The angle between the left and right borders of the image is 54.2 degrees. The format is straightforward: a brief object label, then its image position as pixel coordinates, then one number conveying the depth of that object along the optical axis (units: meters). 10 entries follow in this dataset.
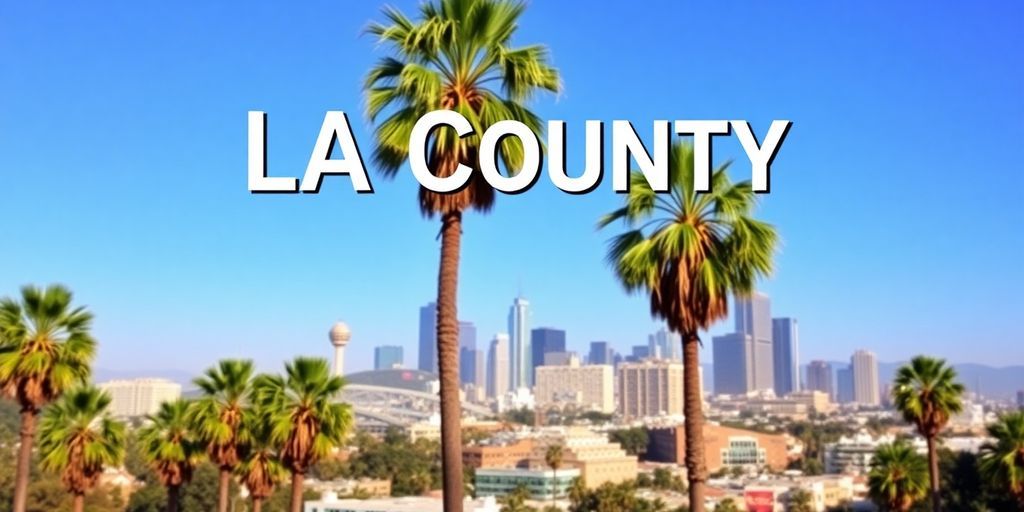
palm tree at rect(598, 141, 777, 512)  14.12
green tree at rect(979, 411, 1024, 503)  27.72
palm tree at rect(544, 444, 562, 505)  109.00
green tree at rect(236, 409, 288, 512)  25.11
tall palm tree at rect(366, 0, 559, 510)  12.43
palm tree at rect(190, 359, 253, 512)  24.91
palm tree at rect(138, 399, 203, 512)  26.06
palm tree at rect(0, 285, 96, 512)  20.92
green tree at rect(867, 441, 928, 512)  32.44
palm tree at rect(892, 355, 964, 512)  30.11
